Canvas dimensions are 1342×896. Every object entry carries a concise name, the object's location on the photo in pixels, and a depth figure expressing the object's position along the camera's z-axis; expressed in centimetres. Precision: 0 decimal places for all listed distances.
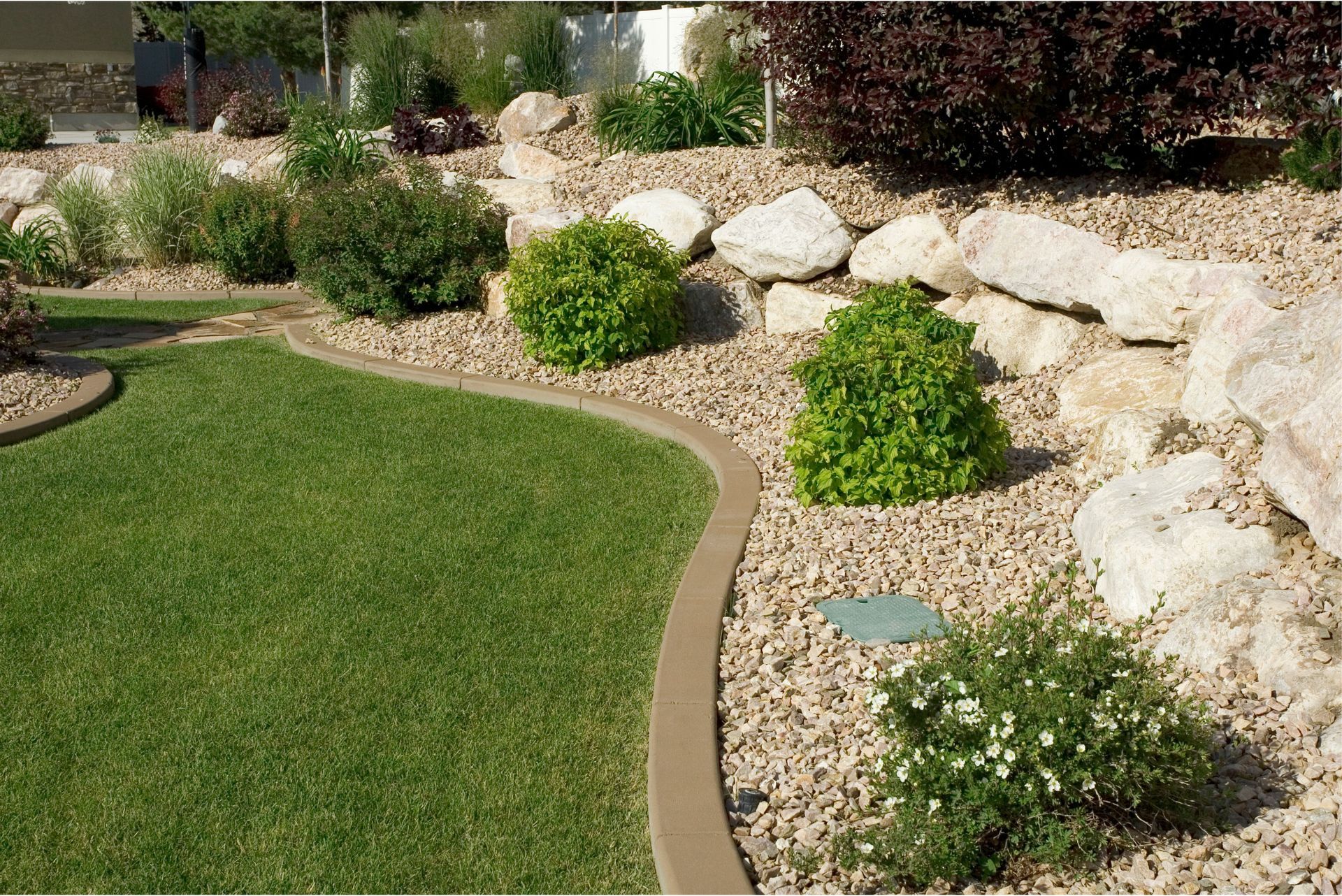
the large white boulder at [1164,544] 398
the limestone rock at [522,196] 1012
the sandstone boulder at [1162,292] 600
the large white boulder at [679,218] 880
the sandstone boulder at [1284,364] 413
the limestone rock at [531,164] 1216
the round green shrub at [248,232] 1191
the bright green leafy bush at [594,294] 777
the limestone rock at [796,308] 809
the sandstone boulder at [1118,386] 586
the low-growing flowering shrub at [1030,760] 285
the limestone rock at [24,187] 1516
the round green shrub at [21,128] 1912
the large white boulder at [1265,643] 340
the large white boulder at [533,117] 1371
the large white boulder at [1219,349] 515
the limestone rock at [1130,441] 512
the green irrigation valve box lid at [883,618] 422
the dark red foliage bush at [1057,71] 682
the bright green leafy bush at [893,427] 529
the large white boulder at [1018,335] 700
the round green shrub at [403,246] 925
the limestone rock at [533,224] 913
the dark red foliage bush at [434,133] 1433
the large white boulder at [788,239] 813
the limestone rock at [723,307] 846
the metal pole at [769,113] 1025
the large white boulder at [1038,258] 675
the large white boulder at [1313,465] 357
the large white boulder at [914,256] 762
